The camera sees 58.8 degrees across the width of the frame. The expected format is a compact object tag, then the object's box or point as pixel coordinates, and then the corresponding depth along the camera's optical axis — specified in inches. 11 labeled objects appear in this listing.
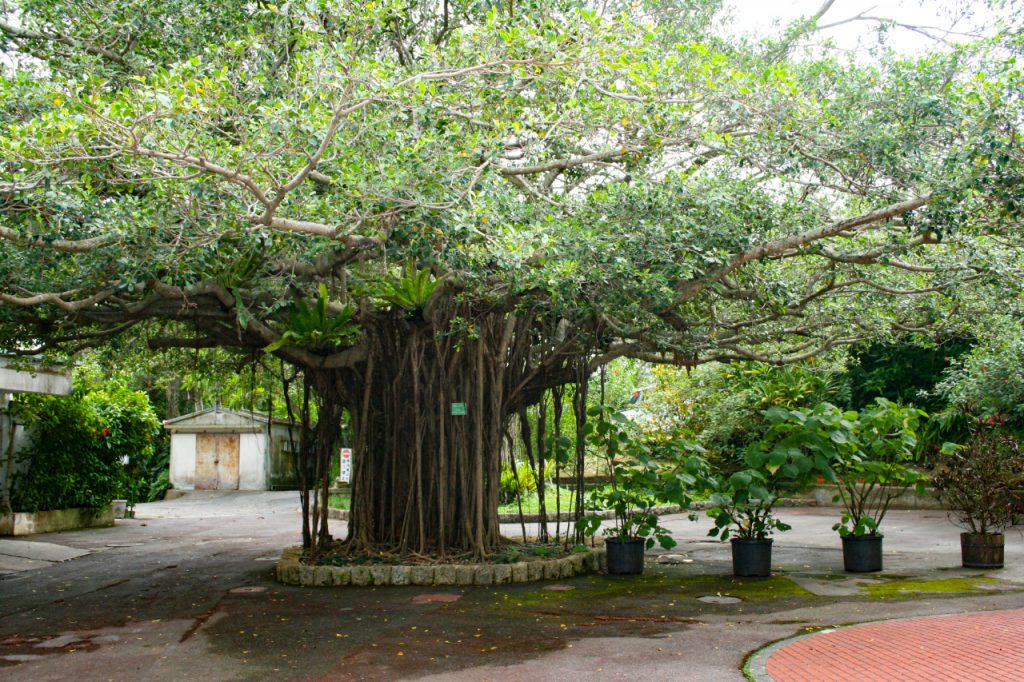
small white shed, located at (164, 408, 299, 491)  1241.4
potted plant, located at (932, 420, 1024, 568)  381.7
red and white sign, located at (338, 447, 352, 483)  959.0
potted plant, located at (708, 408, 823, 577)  363.9
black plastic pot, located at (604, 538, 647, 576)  398.6
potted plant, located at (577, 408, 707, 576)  383.9
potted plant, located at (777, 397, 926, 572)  367.2
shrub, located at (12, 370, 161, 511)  653.3
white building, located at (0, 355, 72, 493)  536.7
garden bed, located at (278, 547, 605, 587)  378.0
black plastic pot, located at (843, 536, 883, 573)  387.9
